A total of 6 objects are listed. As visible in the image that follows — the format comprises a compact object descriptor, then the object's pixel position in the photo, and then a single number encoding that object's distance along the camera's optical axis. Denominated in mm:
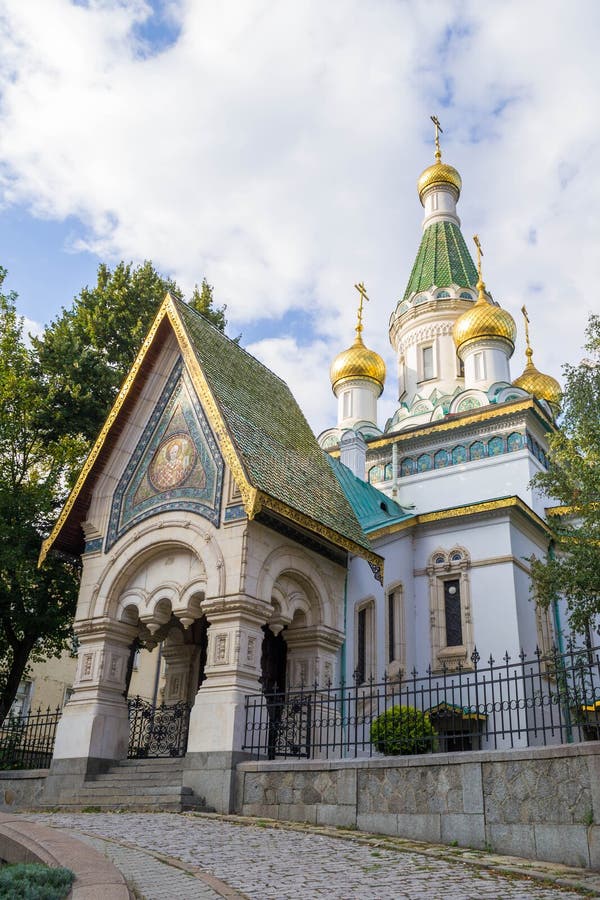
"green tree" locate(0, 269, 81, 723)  15546
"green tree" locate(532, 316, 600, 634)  12734
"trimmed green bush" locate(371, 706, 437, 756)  11112
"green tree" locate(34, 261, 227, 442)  18469
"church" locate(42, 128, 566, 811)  12000
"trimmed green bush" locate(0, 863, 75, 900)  4566
